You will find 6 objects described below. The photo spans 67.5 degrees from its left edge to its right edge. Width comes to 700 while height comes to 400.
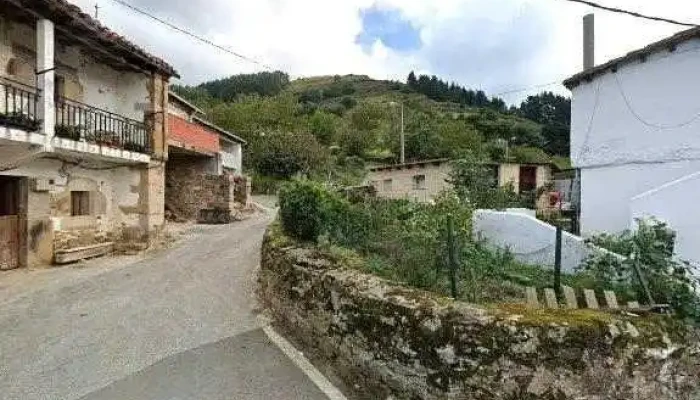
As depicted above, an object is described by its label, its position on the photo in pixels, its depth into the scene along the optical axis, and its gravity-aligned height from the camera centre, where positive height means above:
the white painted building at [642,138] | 10.32 +1.38
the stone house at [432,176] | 25.44 +0.94
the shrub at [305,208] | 8.88 -0.28
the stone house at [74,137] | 10.63 +1.20
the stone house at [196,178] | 22.33 +0.57
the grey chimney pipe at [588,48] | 15.99 +4.51
